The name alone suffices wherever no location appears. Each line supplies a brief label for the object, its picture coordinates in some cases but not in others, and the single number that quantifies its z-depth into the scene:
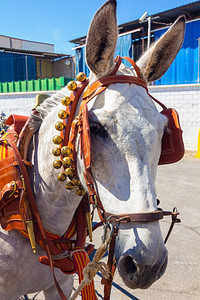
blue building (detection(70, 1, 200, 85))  12.14
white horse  0.96
